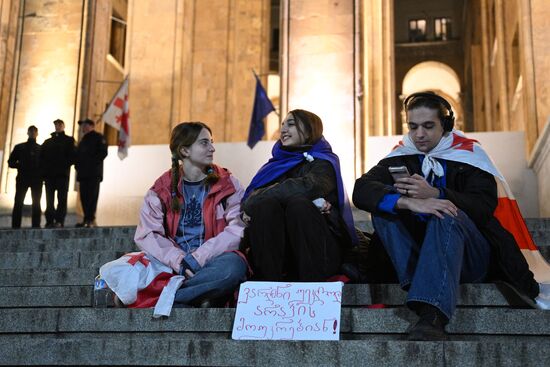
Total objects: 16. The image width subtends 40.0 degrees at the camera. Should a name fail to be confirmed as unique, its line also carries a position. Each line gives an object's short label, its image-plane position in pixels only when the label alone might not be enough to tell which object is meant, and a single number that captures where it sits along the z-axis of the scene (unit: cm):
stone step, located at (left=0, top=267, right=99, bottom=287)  499
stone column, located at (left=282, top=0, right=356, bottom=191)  1050
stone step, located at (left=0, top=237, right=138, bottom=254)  627
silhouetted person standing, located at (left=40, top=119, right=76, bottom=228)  959
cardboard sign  343
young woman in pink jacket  412
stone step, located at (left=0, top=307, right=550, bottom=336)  354
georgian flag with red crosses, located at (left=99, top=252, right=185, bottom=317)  416
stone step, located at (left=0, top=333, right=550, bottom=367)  303
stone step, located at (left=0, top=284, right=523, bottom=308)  381
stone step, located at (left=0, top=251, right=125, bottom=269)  572
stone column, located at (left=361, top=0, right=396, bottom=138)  1309
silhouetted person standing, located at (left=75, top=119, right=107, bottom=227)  968
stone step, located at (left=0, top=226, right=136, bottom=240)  716
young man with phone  340
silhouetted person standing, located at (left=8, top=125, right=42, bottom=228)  970
